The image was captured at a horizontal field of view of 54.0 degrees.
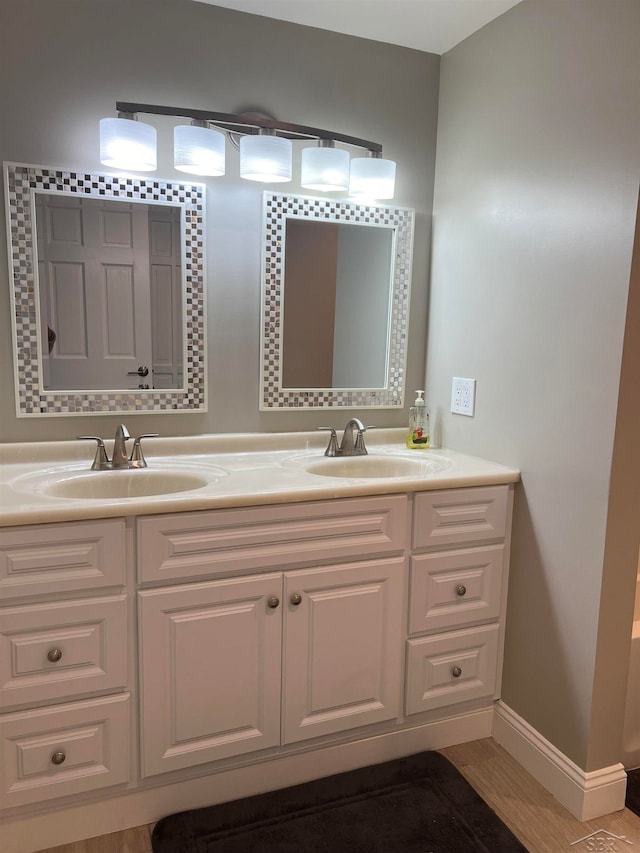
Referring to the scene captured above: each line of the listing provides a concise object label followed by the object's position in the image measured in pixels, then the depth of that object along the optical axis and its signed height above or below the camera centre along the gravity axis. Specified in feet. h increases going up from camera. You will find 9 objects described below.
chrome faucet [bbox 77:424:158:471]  5.99 -1.18
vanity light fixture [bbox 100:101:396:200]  5.82 +1.82
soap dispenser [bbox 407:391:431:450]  7.36 -0.99
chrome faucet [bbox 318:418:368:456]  6.96 -1.14
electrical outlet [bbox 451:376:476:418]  6.92 -0.58
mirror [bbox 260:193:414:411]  6.92 +0.42
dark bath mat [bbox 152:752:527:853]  5.17 -4.12
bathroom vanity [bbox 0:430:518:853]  4.79 -2.46
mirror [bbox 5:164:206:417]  5.96 +0.41
